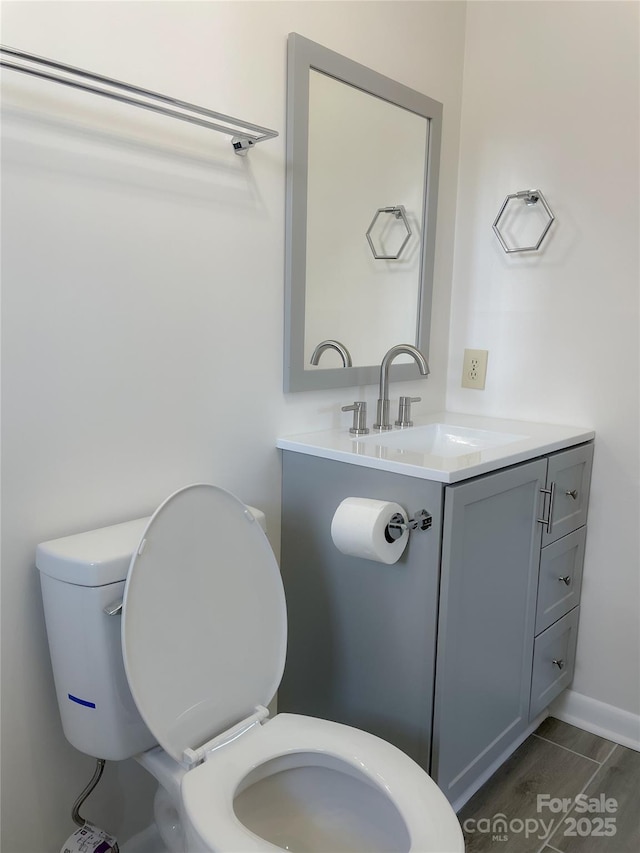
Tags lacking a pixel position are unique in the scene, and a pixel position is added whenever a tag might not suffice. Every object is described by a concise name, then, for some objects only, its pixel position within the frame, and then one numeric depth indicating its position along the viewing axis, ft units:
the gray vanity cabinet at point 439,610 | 4.46
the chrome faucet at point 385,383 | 5.48
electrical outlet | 6.70
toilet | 3.49
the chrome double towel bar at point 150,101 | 3.28
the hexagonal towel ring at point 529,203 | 6.03
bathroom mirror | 5.05
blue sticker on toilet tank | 3.64
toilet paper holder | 4.30
